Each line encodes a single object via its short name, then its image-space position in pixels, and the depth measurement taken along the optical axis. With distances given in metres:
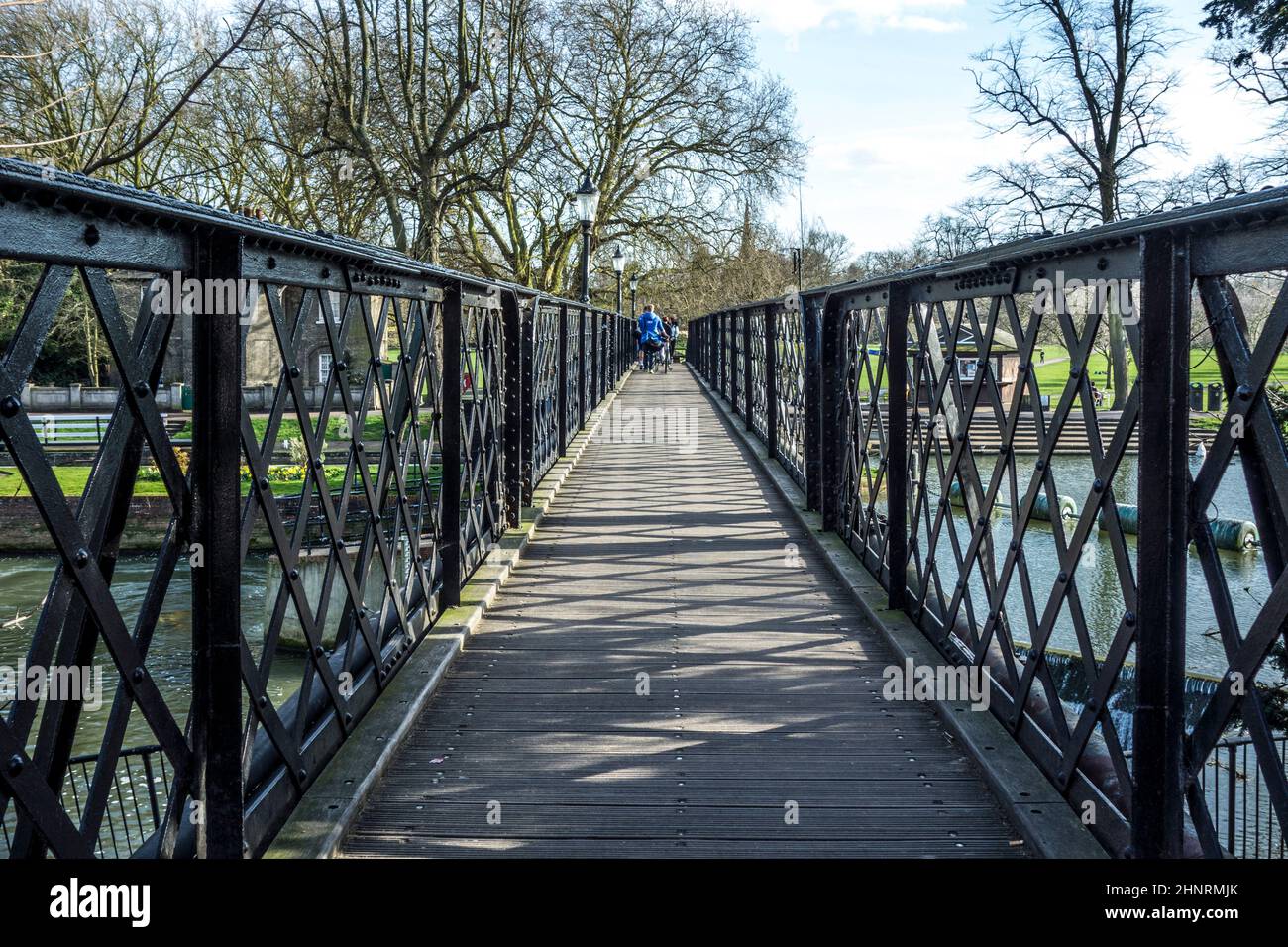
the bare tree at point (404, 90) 20.53
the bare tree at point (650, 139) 34.72
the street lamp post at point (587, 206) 19.48
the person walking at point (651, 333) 30.16
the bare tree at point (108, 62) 5.44
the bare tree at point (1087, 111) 26.14
